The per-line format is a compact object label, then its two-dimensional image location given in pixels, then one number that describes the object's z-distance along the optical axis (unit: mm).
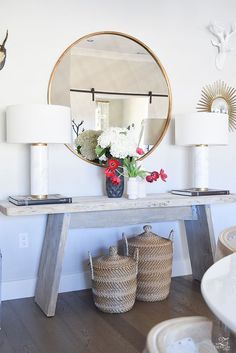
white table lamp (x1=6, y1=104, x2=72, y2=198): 2775
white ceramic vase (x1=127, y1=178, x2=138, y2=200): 3100
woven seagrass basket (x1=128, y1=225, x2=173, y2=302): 3109
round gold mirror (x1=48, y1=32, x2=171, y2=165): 3227
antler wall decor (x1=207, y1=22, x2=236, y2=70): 3734
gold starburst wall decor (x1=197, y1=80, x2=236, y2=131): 3744
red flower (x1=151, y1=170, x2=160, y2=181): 3137
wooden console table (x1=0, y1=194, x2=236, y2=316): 2812
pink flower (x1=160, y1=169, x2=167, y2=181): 3133
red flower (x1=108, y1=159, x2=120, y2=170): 3035
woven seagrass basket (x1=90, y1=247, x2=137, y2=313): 2850
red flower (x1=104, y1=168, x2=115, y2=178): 3021
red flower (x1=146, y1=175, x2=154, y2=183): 3156
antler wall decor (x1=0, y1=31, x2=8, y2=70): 3035
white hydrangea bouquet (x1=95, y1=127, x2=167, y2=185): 3031
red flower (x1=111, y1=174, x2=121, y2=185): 3057
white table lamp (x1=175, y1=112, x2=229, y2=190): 3314
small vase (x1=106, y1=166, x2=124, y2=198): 3182
